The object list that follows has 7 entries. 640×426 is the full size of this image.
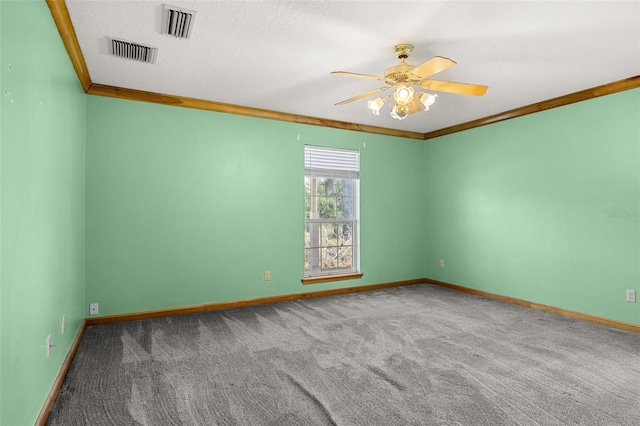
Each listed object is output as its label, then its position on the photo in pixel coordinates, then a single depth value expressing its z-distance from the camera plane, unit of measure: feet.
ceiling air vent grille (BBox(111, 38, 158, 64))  9.16
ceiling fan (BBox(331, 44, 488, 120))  9.04
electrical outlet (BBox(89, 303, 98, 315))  12.00
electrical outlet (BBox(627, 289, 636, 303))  11.65
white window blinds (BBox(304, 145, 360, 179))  16.40
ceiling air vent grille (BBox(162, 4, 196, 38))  7.74
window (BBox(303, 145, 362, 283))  16.58
